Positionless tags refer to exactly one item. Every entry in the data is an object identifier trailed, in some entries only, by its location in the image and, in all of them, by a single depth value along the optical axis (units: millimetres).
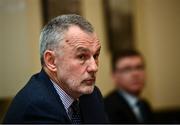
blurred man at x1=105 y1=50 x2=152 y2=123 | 4157
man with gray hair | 2750
